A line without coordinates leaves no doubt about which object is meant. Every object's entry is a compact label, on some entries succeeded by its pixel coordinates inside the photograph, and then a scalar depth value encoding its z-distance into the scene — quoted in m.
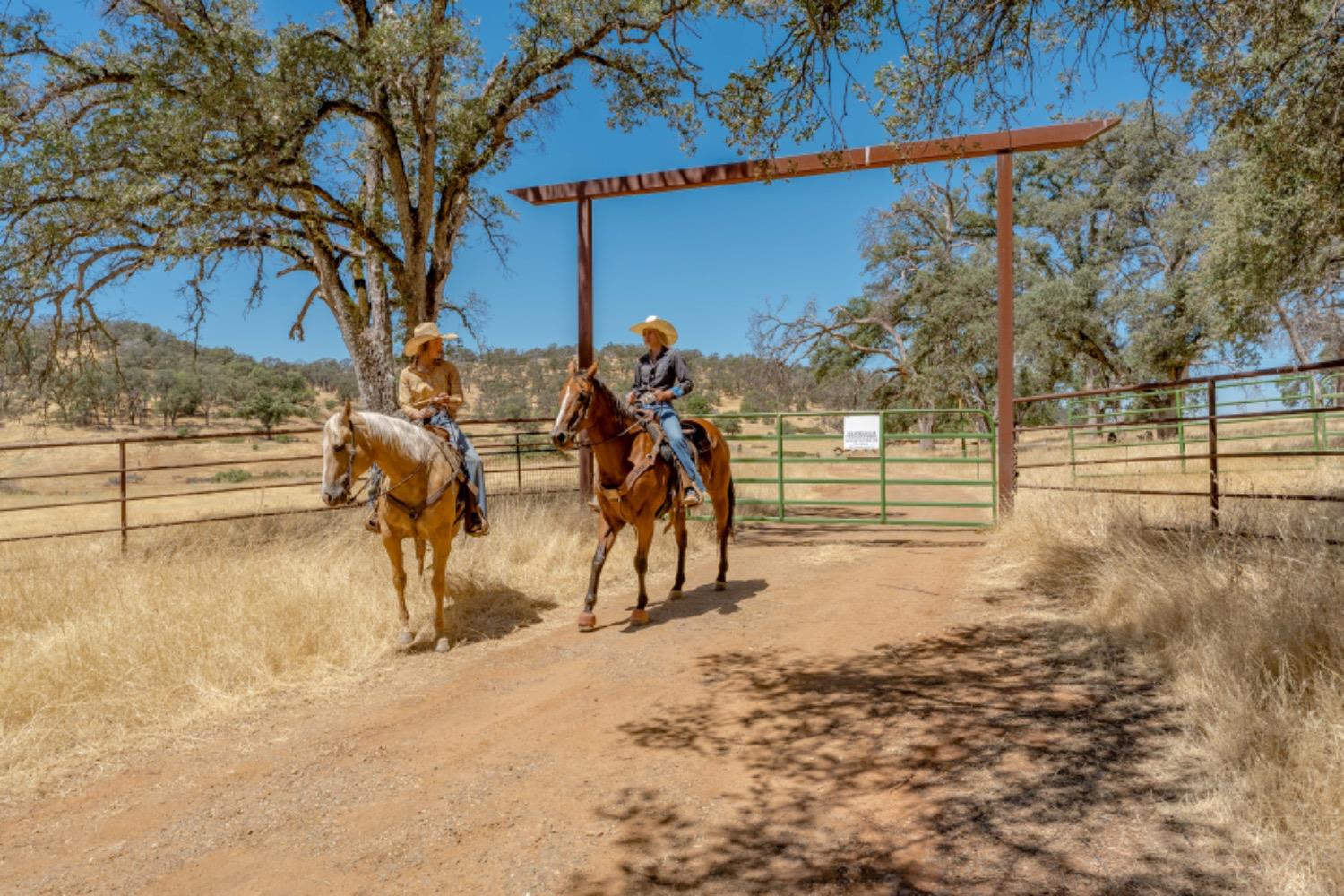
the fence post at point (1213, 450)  7.52
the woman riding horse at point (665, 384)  7.44
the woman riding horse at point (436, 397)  7.14
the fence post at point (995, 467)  11.12
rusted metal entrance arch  9.87
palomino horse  6.08
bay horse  6.70
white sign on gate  12.31
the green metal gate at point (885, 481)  11.55
